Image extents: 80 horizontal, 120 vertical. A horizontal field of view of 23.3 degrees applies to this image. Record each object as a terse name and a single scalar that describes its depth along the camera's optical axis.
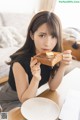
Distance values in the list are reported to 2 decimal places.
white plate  0.82
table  0.83
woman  1.03
